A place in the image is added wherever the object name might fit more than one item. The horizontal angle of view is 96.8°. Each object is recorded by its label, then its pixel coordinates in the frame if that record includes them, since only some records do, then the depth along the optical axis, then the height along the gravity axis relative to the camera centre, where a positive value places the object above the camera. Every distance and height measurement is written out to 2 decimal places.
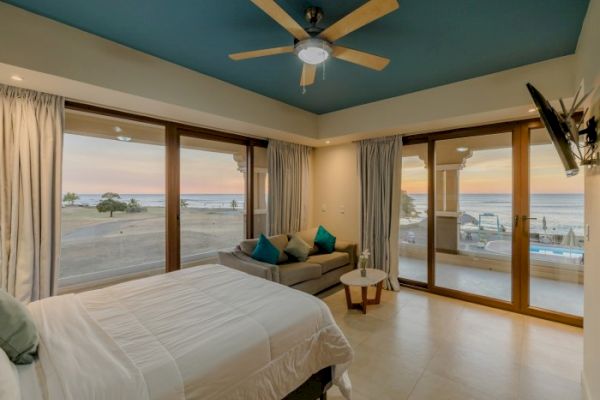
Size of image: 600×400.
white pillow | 0.93 -0.66
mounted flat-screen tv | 1.49 +0.39
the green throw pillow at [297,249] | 3.93 -0.73
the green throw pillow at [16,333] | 1.19 -0.61
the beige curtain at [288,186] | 4.54 +0.25
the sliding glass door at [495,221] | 3.18 -0.29
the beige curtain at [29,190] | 2.34 +0.10
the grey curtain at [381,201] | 4.15 -0.02
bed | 1.12 -0.73
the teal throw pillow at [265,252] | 3.61 -0.71
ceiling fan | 1.52 +1.11
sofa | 3.43 -0.91
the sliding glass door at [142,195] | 2.97 +0.07
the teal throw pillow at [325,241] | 4.45 -0.70
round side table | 3.24 -1.01
